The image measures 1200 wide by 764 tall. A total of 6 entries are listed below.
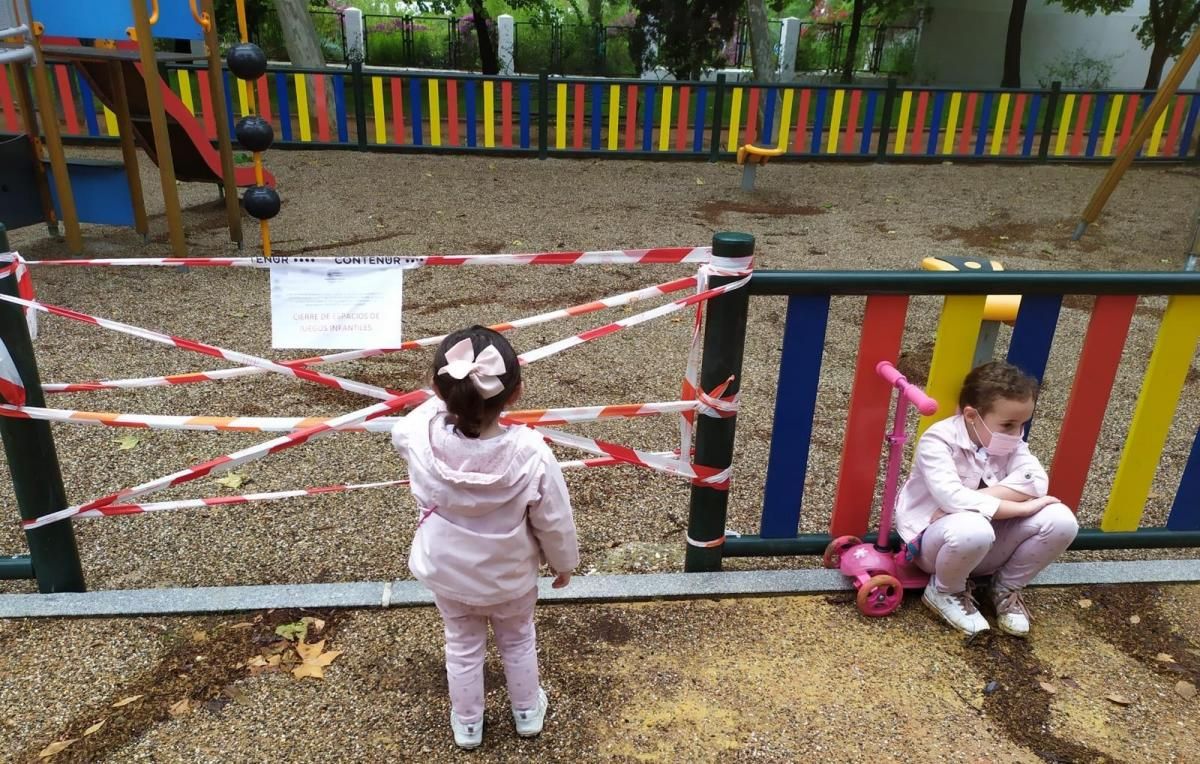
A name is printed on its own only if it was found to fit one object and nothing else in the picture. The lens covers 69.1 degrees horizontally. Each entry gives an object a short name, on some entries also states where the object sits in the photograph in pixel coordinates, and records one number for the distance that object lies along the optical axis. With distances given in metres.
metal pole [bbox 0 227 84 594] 2.57
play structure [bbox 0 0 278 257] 6.22
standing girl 1.92
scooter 2.79
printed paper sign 2.62
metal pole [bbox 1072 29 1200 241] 8.15
